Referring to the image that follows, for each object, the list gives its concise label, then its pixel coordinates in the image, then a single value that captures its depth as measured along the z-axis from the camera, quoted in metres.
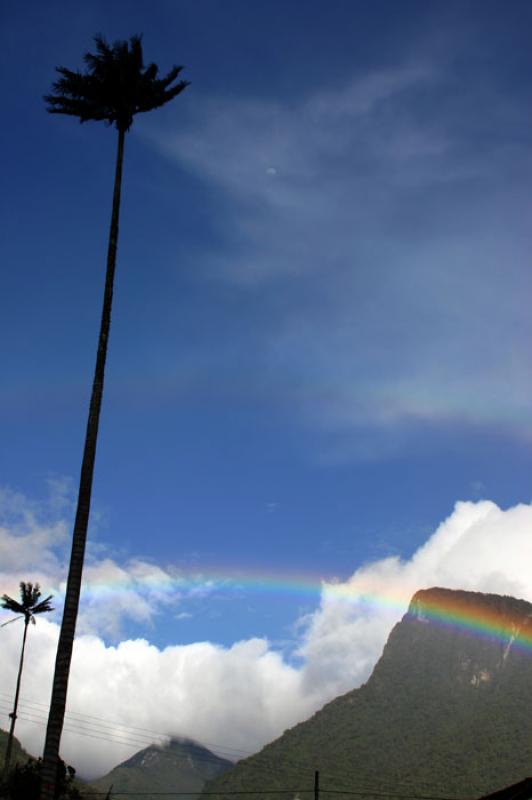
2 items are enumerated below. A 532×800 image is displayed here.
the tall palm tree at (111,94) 24.25
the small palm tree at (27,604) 51.78
